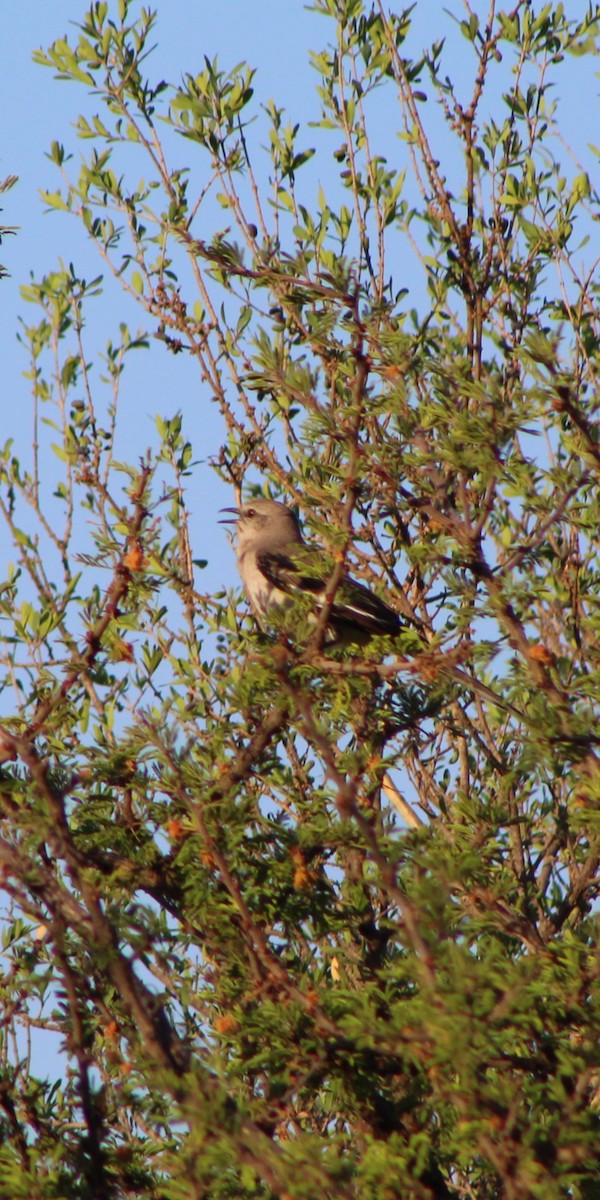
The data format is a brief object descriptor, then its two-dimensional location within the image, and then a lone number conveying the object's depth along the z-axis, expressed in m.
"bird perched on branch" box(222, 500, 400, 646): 15.20
